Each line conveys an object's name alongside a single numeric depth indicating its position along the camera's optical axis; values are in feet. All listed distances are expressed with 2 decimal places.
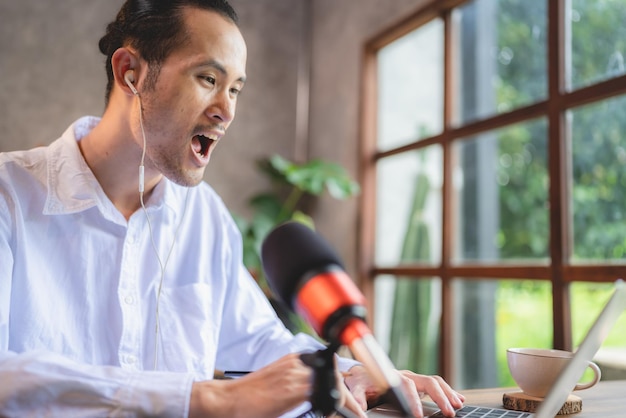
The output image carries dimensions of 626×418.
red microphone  1.89
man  3.54
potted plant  10.52
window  7.02
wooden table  3.25
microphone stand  2.06
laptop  2.37
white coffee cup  3.19
